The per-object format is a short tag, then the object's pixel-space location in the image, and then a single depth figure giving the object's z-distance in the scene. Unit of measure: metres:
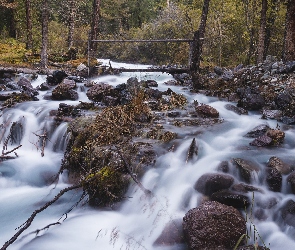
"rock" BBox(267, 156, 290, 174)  5.19
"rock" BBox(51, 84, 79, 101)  10.23
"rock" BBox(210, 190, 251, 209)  4.46
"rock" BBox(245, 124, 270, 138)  7.02
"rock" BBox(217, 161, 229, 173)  5.26
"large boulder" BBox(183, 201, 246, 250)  3.78
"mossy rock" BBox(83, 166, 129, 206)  4.88
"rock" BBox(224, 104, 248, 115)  8.77
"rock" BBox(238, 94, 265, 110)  8.98
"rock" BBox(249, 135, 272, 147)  6.33
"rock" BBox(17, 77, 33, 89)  11.31
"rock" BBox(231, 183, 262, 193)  4.75
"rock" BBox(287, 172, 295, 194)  4.78
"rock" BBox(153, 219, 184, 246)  4.15
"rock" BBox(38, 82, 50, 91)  11.63
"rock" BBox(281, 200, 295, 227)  4.35
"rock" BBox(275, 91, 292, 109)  8.53
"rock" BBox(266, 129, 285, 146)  6.46
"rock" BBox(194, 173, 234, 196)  4.82
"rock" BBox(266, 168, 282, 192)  4.88
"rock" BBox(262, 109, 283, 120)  8.30
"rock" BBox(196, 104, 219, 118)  8.55
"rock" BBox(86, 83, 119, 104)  9.64
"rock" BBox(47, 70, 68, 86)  12.46
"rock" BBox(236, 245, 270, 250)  3.44
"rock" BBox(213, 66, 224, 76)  13.72
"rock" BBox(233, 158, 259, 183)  5.03
